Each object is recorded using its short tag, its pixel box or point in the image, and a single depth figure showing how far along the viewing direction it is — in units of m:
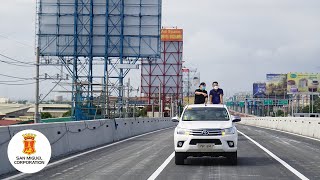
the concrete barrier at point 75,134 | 13.88
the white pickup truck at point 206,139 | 15.26
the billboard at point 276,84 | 152.38
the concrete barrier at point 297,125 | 33.90
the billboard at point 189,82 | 155.07
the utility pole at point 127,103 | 44.78
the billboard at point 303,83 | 134.50
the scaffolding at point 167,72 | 101.94
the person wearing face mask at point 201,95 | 21.41
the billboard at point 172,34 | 106.24
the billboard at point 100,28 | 58.03
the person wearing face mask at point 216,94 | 21.44
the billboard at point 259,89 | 157.62
